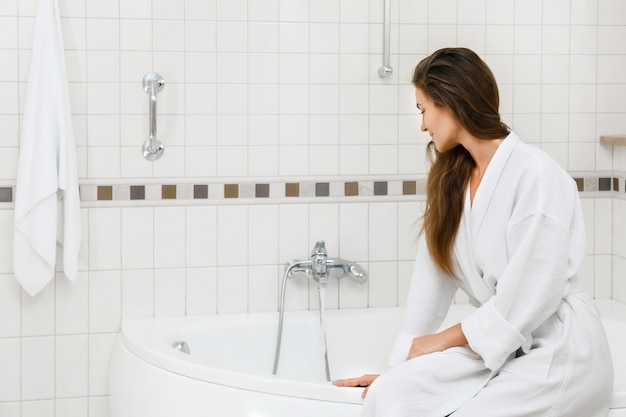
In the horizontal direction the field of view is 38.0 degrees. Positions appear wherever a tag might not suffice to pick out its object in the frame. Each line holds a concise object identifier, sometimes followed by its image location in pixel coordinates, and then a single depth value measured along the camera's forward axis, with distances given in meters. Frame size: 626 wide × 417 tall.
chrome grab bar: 3.03
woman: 2.06
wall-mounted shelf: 3.29
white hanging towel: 2.96
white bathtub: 2.35
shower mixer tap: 3.17
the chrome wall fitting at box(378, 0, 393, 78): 3.18
